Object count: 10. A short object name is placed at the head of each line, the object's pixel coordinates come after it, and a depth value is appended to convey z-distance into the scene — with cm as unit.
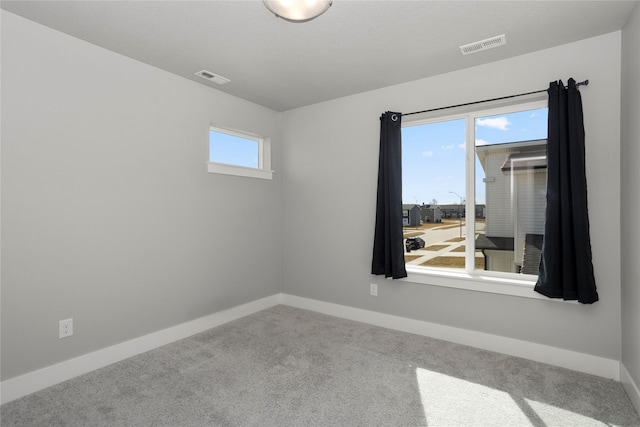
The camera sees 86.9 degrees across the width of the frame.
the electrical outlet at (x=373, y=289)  353
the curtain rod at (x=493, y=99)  245
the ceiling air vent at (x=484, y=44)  247
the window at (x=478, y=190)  284
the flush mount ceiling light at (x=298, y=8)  171
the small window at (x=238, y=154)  357
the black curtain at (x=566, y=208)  241
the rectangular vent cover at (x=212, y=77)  305
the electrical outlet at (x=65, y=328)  240
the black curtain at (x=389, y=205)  327
